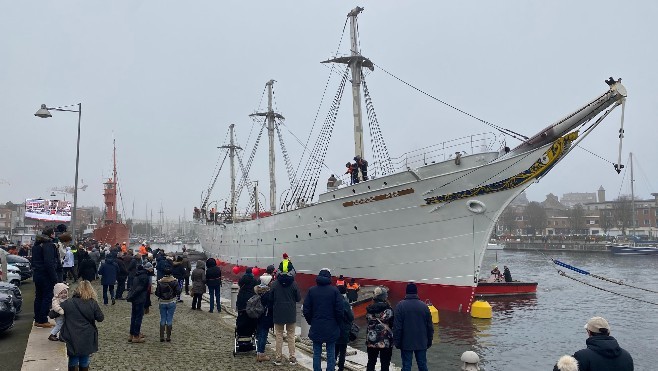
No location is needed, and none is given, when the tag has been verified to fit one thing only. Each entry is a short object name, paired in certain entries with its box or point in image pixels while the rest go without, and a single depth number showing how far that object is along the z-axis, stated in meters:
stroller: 8.88
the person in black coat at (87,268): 9.83
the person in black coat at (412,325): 7.01
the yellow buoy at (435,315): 17.04
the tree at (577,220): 103.31
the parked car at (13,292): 10.25
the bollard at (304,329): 10.37
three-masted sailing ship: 16.83
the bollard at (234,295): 14.13
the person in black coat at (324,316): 7.34
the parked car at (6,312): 8.92
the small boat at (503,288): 25.12
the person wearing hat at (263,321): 8.48
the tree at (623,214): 96.03
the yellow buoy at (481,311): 18.70
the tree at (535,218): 108.62
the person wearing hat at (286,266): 14.99
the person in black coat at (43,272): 9.16
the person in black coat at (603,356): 4.21
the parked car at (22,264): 19.31
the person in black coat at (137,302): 9.29
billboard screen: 44.00
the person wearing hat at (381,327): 7.27
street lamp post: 18.84
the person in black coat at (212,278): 13.42
